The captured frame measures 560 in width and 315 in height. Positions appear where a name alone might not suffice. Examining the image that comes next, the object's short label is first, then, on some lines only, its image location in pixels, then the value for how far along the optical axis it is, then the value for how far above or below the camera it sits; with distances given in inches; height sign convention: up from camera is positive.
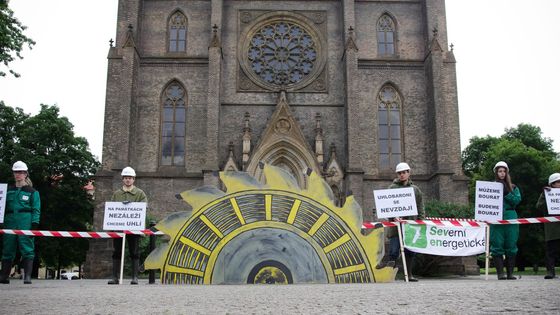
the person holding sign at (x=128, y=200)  406.3 +35.7
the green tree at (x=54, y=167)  1240.2 +186.4
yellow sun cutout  333.1 +7.4
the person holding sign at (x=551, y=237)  405.4 +11.2
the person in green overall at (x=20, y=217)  381.4 +21.6
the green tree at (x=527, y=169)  1198.9 +199.7
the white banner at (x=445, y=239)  406.6 +9.0
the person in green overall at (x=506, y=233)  407.5 +13.7
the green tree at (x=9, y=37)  690.8 +265.9
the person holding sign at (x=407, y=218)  407.2 +26.3
